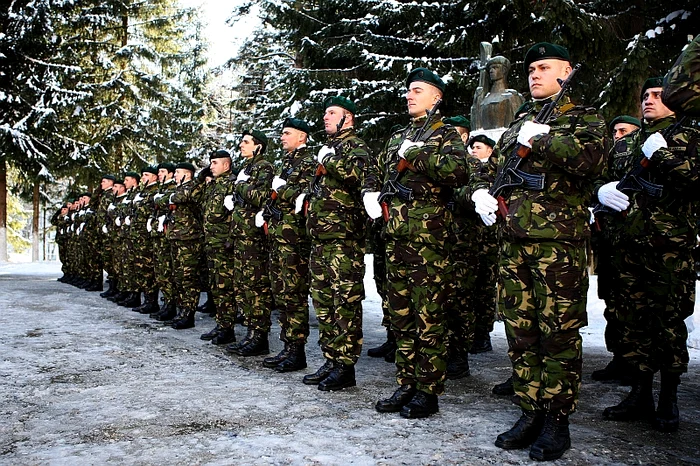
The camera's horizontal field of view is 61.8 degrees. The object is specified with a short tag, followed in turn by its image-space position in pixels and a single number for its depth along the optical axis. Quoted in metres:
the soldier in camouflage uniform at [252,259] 5.95
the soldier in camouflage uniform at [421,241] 3.90
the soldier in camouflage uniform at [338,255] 4.65
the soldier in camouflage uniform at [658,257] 3.77
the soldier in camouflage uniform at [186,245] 7.43
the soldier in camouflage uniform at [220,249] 6.50
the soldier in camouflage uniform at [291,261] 5.29
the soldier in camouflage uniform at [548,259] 3.19
